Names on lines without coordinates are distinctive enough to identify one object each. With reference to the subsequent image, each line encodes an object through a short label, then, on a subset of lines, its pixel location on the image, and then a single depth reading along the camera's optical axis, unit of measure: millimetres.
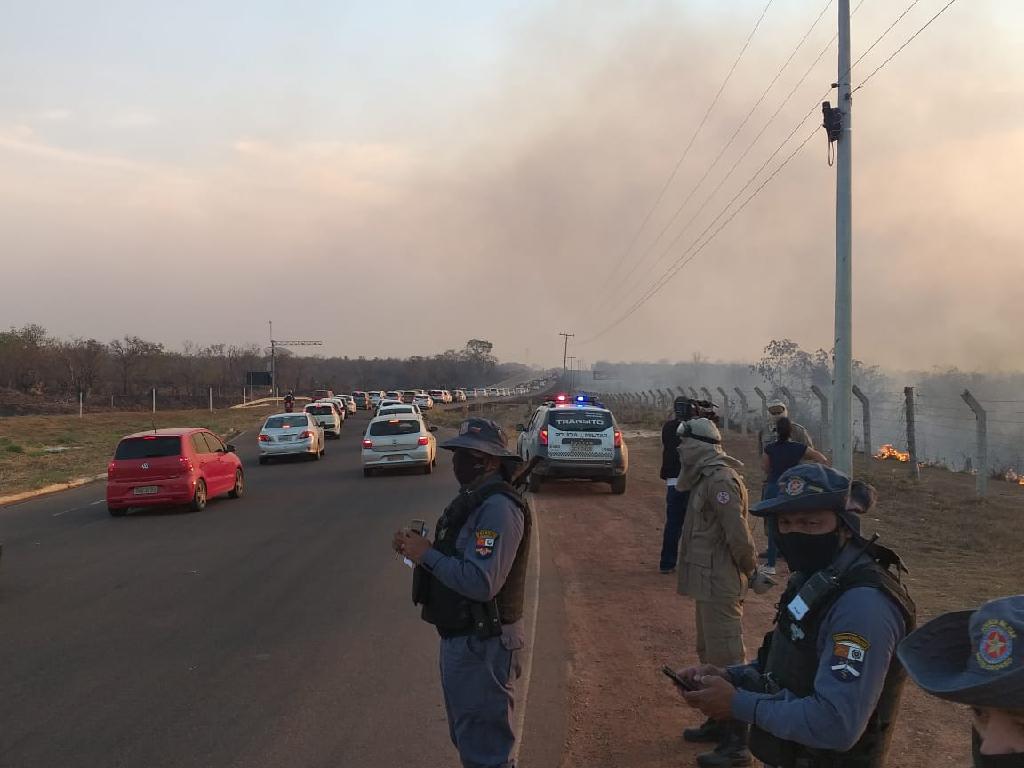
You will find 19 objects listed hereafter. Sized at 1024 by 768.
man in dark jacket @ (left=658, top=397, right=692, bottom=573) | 8875
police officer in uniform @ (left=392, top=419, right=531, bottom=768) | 3135
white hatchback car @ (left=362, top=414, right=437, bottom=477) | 20438
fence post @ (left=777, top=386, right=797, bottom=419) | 23691
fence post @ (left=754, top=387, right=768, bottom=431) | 21969
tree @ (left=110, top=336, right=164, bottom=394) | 82312
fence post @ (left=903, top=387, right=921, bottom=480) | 16203
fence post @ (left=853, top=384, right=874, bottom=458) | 17842
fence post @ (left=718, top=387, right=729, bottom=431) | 25269
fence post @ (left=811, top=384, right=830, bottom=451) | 18656
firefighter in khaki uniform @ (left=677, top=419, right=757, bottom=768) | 4656
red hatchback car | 14586
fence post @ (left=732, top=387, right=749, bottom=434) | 26680
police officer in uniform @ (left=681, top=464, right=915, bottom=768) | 2146
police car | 15914
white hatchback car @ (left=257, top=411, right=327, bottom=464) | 24594
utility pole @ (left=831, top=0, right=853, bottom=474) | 12172
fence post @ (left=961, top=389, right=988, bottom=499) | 13641
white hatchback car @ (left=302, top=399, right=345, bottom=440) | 35969
